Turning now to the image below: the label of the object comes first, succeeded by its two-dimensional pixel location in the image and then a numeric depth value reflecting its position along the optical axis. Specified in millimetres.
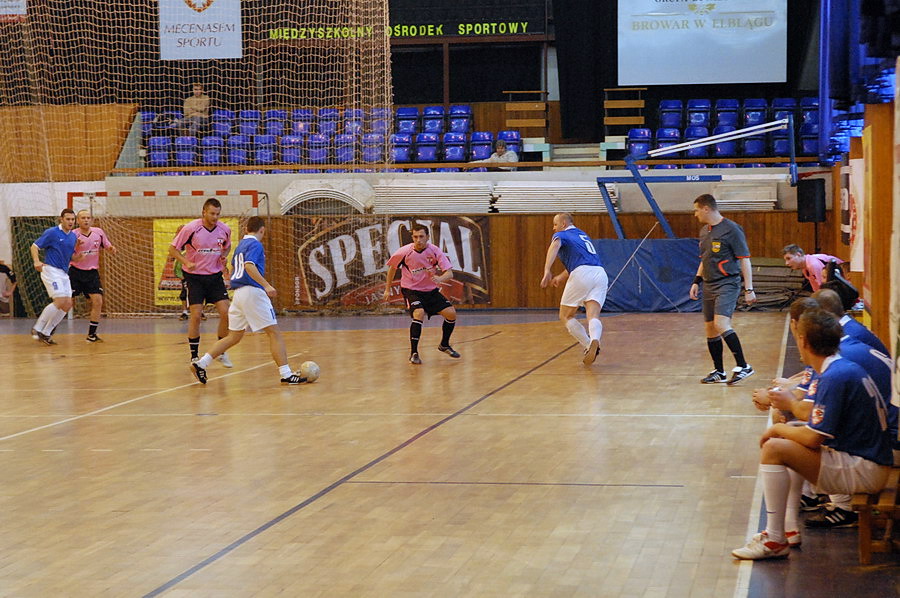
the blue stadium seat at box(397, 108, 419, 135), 27812
